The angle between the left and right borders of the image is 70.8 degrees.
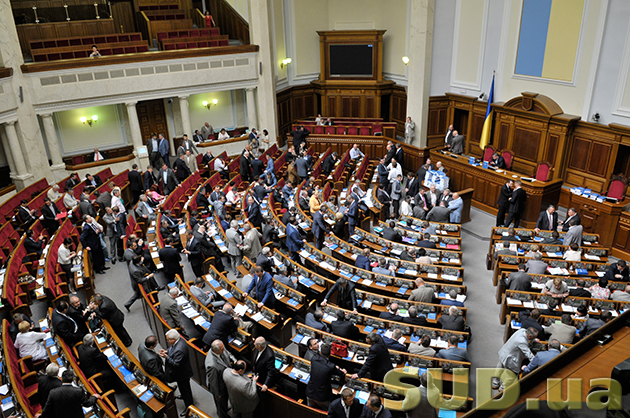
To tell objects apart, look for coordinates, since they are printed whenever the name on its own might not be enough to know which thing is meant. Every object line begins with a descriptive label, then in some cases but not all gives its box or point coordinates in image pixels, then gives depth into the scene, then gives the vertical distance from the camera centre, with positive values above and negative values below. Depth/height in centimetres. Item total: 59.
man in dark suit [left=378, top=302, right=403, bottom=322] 676 -389
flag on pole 1308 -229
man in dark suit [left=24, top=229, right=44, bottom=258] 922 -367
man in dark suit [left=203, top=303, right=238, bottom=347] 622 -364
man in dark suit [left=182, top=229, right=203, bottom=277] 888 -374
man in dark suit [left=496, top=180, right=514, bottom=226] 1117 -367
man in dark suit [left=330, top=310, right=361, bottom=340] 646 -386
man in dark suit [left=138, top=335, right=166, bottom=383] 556 -361
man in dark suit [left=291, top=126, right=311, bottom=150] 1719 -318
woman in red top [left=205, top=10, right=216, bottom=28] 1886 +131
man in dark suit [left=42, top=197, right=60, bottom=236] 1063 -360
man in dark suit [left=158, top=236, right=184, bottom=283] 850 -377
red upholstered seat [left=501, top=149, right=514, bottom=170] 1330 -323
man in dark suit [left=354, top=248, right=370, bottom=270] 841 -382
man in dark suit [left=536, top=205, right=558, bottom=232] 1001 -380
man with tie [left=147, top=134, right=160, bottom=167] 1577 -320
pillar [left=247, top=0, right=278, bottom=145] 1717 -53
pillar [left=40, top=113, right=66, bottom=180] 1453 -286
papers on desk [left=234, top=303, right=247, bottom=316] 712 -392
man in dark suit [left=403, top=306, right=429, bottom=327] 662 -385
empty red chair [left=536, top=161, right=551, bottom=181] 1208 -330
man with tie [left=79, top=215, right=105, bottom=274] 930 -377
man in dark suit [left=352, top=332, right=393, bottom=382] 566 -378
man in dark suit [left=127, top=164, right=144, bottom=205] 1309 -355
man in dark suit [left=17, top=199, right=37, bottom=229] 1074 -362
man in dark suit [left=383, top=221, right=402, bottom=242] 959 -382
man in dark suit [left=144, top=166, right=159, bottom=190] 1276 -339
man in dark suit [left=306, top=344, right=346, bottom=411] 521 -369
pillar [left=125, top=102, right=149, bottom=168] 1599 -262
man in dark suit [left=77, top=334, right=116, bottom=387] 580 -380
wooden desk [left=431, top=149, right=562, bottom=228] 1181 -384
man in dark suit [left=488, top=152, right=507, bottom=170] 1307 -328
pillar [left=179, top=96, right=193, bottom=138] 1697 -218
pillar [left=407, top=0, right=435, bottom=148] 1540 -62
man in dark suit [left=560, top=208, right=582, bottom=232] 946 -361
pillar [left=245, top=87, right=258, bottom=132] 1819 -217
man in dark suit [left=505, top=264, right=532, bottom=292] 777 -394
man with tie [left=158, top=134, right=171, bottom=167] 1567 -314
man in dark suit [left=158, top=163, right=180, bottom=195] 1321 -351
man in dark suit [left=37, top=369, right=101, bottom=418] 496 -365
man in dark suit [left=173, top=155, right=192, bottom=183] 1392 -341
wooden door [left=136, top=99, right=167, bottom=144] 1817 -242
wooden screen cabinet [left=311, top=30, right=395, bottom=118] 1916 -151
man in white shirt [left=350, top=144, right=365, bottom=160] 1584 -351
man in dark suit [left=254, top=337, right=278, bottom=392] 546 -363
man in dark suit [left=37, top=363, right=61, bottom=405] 529 -363
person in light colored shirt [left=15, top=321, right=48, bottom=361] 618 -376
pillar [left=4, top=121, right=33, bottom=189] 1352 -290
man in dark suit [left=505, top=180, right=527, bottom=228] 1089 -372
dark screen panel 1928 -46
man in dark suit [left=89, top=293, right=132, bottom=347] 664 -366
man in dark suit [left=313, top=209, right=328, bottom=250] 980 -375
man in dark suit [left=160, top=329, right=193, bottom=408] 557 -362
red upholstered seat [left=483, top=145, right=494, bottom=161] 1412 -324
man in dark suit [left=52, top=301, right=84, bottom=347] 633 -362
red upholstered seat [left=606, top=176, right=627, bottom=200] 1080 -341
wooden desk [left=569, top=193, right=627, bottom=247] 1032 -397
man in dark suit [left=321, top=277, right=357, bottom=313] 718 -377
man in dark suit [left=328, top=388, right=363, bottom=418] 462 -361
